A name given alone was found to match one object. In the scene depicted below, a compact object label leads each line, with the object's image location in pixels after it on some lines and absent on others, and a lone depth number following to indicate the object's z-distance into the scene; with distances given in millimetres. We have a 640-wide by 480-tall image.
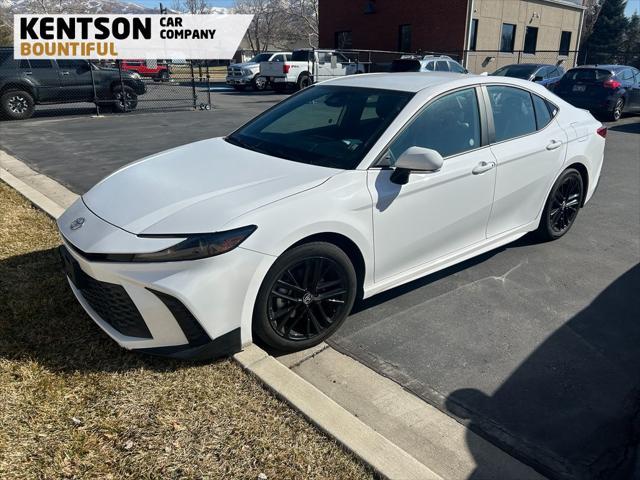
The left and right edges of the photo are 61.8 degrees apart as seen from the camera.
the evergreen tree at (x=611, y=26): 49031
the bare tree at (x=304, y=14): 59219
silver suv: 19281
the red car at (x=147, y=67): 29516
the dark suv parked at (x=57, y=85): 13156
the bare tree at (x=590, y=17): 52531
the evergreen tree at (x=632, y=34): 49594
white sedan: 2814
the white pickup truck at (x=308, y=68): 22609
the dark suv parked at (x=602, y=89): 14594
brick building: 28312
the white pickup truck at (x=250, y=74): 24750
